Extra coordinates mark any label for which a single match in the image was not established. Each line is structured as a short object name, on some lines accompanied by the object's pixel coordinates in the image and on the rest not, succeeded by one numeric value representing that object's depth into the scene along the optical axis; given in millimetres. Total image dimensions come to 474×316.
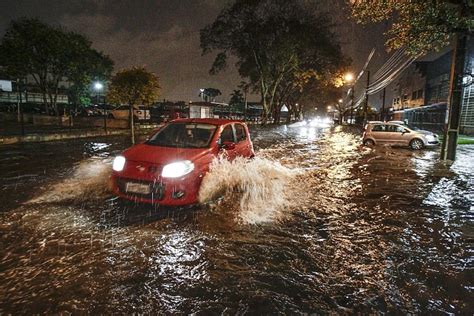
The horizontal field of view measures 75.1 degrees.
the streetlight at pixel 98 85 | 21781
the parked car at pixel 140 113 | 33400
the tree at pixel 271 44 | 31984
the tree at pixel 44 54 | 22891
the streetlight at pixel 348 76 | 38766
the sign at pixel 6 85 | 43188
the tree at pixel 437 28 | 11156
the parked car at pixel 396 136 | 17422
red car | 5344
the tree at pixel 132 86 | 18406
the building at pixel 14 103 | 35688
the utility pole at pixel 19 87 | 15027
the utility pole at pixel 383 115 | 48044
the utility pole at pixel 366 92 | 38828
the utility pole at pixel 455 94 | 12160
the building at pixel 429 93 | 27609
